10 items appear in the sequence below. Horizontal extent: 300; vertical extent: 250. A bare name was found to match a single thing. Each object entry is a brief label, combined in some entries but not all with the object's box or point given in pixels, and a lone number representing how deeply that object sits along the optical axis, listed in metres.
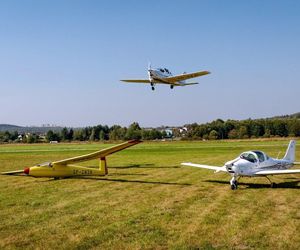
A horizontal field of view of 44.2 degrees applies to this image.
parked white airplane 16.56
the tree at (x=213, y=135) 132.25
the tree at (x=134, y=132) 145.89
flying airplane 36.62
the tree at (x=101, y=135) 174.25
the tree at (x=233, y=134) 139.38
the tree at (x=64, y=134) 185.12
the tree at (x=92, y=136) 174.26
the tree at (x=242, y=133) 138.25
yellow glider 20.08
